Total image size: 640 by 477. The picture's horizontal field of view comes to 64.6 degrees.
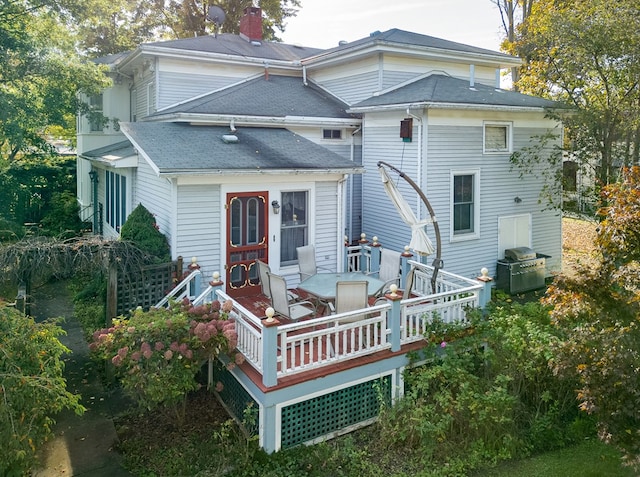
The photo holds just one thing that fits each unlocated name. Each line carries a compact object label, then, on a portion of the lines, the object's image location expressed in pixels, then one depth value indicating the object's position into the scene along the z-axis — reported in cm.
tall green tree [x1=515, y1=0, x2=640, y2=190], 1233
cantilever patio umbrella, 923
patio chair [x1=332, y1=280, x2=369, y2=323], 770
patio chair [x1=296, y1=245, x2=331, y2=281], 1000
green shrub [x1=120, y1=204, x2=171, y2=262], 924
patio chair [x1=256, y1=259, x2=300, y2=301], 830
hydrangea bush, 615
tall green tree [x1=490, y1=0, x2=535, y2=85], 2597
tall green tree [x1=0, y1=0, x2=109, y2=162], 1306
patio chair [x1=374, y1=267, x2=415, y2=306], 831
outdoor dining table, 839
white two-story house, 977
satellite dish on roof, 1797
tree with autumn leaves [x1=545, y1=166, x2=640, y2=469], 502
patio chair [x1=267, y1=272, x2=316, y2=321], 776
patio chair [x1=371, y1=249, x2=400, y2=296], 978
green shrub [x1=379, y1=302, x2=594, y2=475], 640
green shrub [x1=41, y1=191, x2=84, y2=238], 1811
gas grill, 1298
